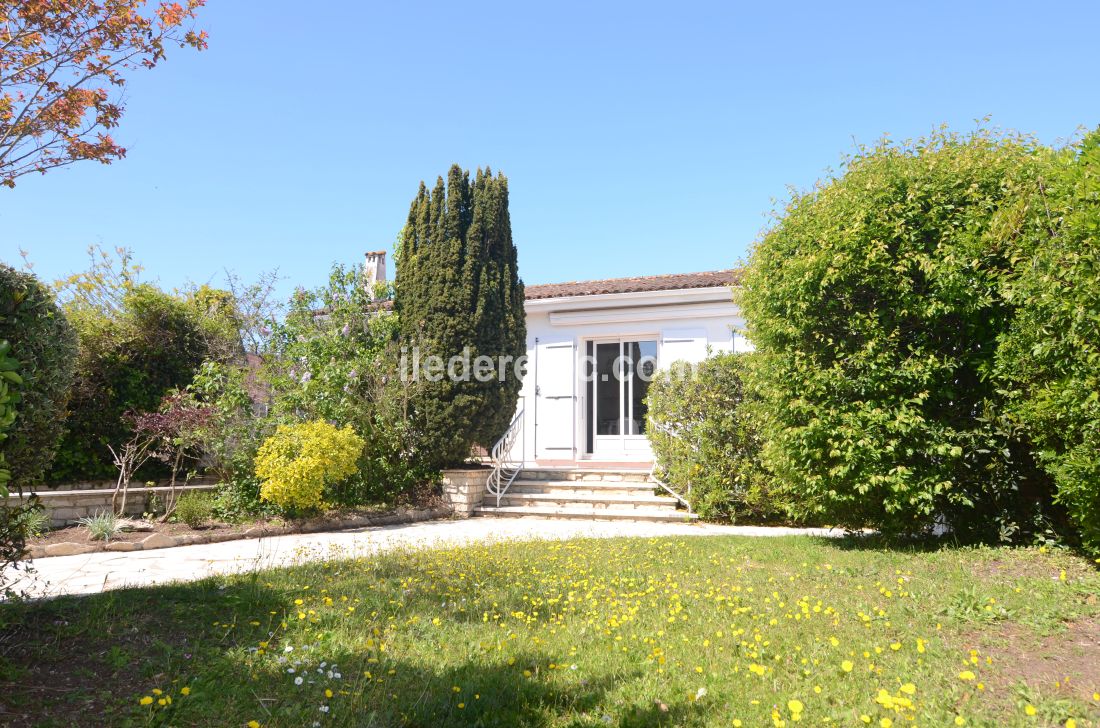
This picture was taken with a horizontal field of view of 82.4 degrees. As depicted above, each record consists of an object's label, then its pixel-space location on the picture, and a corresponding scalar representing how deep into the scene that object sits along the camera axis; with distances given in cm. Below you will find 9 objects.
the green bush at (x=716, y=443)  958
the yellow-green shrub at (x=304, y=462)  892
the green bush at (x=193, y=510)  865
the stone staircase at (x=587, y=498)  1067
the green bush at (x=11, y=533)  367
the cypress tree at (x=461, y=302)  1132
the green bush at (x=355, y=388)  1077
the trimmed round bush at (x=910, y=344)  603
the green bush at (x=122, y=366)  1052
